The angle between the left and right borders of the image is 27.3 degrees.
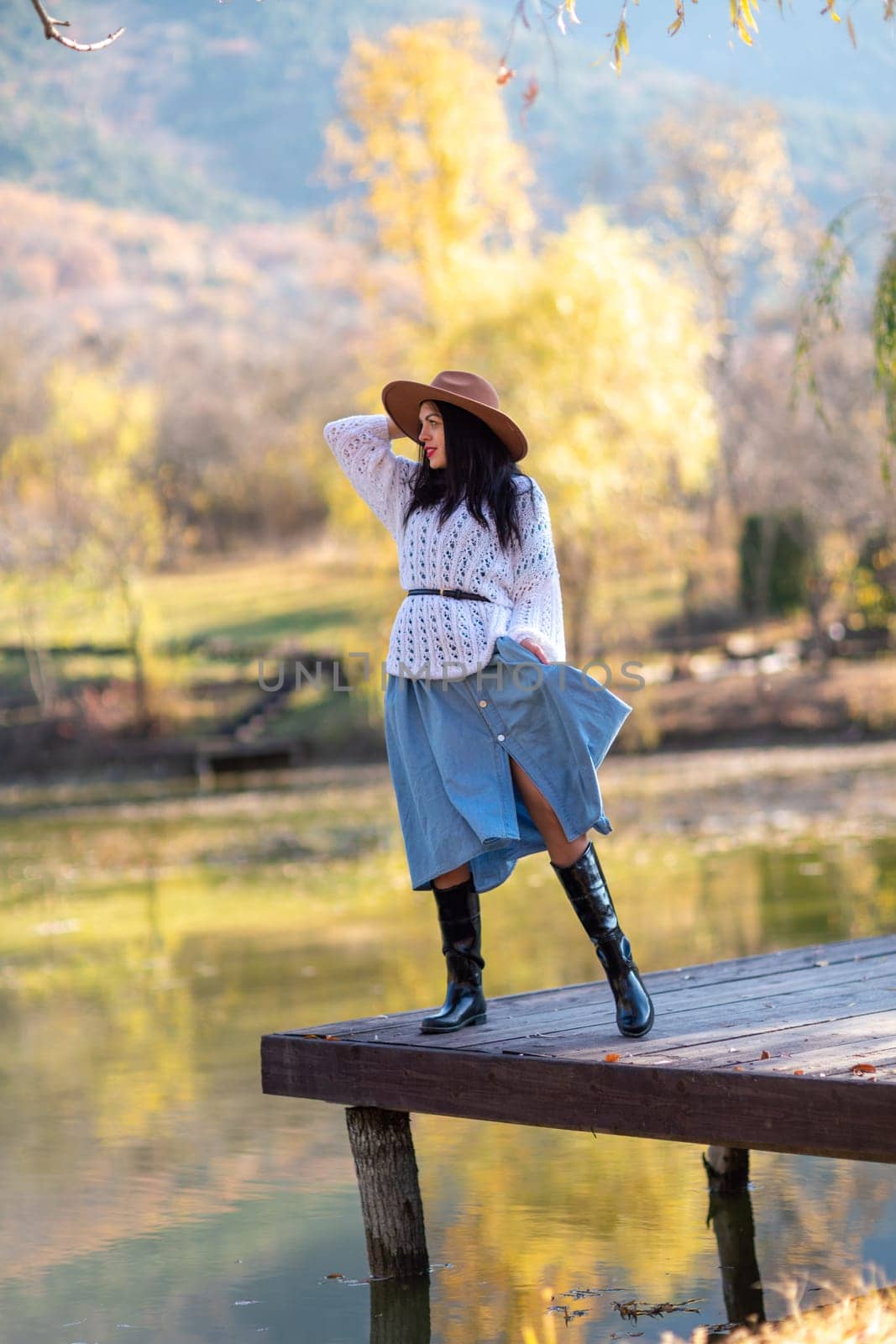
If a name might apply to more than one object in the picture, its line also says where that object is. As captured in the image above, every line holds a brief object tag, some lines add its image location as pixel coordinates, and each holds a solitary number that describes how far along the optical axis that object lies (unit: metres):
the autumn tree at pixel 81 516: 26.75
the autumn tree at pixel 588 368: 22.86
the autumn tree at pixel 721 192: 34.34
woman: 4.55
